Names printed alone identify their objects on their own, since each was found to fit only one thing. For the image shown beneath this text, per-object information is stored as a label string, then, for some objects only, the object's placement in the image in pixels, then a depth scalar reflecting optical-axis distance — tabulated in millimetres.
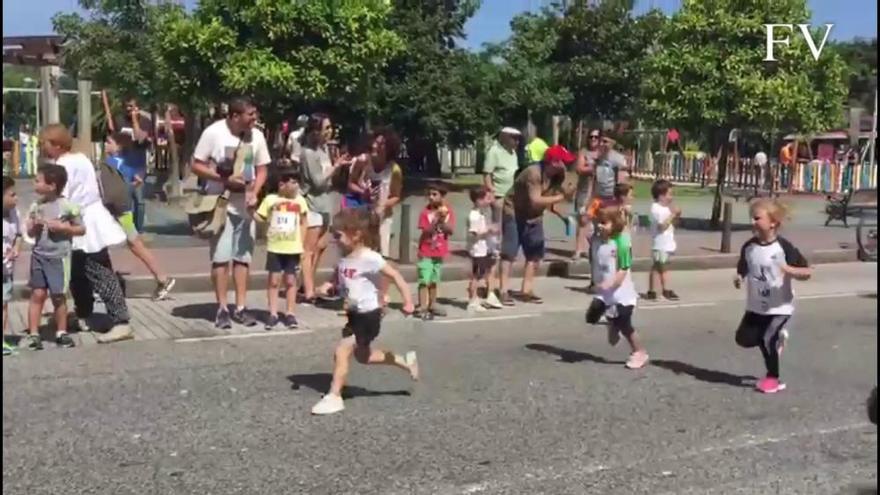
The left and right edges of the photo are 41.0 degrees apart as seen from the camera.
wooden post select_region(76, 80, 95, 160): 14580
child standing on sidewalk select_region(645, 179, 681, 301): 11648
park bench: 19102
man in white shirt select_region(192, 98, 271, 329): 9328
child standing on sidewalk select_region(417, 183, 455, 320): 10258
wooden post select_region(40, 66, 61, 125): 13234
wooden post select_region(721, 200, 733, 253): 15453
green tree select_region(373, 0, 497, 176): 28203
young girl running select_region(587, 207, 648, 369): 8172
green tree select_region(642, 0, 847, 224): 18344
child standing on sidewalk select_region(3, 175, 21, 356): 8000
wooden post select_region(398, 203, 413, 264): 13281
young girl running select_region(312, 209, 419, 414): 6938
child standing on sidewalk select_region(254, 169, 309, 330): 9398
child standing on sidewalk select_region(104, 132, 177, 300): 10641
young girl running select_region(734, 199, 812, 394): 7355
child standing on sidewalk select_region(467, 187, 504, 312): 10664
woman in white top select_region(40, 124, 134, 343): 8633
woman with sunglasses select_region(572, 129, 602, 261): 13812
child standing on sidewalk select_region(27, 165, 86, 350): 8289
